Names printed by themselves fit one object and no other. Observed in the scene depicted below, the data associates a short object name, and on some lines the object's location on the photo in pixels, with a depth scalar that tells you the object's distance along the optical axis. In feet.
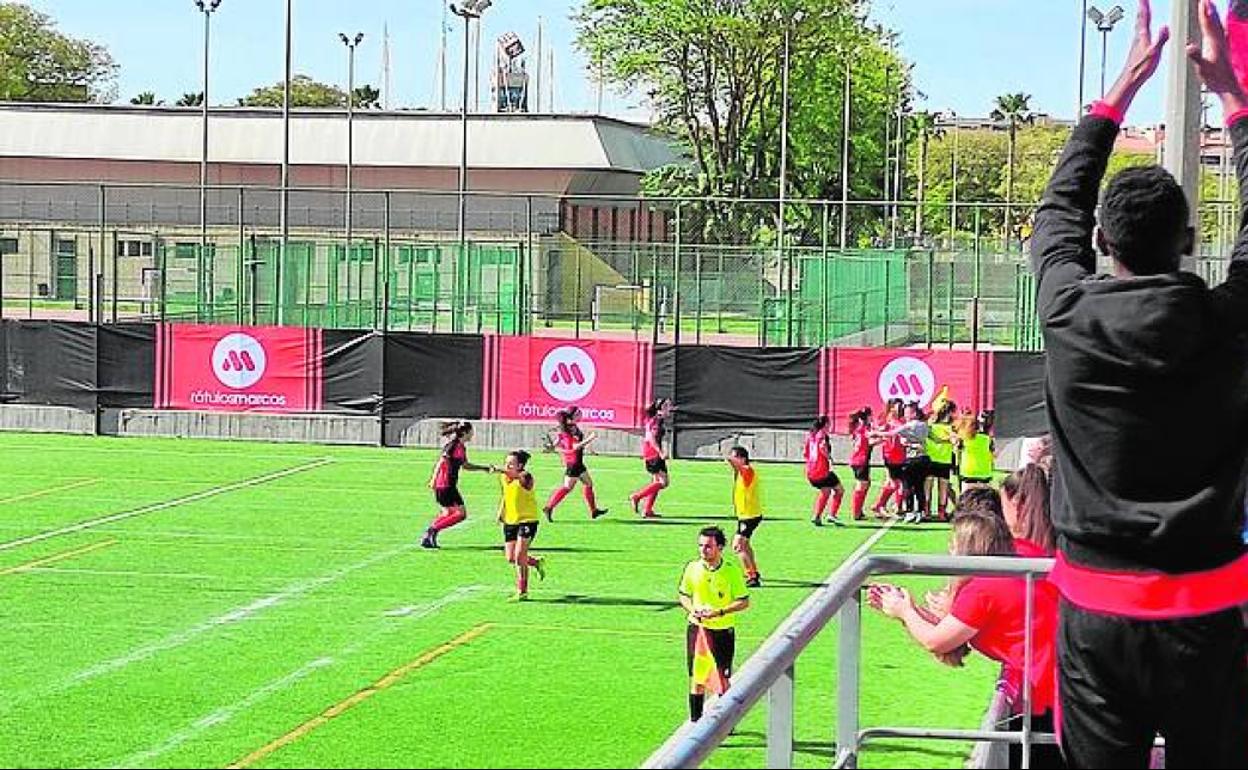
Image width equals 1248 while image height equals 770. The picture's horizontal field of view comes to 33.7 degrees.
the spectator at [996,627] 20.24
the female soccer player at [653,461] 90.89
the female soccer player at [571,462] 88.63
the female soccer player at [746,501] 72.79
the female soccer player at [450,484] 79.10
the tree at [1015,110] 476.95
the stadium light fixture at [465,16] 166.09
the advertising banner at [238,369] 123.65
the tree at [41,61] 410.10
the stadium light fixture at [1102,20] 219.61
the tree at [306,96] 451.12
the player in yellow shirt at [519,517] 67.15
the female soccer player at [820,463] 88.22
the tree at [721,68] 282.56
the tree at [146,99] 493.77
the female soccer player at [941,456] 93.56
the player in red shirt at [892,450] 92.84
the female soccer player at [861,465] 92.63
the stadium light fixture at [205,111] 181.25
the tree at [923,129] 342.40
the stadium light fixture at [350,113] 195.42
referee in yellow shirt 46.88
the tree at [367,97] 483.92
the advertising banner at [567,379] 118.52
